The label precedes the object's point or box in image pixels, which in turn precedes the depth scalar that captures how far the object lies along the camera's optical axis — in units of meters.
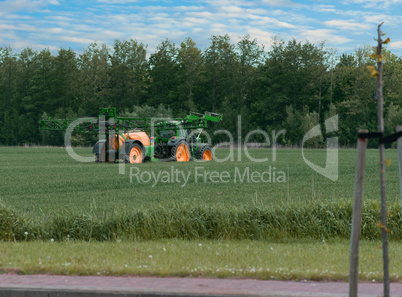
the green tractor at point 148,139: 53.87
